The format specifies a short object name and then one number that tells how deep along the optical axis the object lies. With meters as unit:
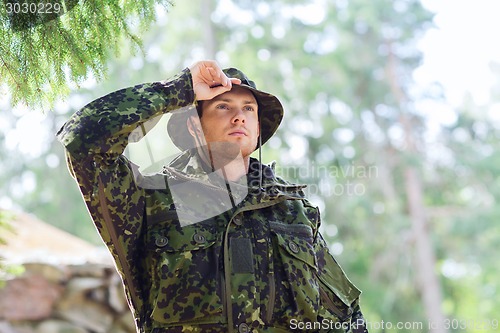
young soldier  2.47
